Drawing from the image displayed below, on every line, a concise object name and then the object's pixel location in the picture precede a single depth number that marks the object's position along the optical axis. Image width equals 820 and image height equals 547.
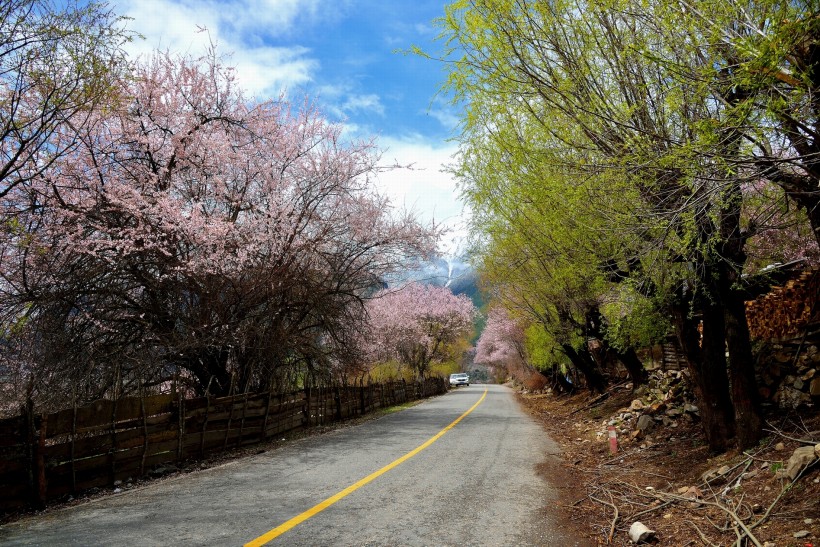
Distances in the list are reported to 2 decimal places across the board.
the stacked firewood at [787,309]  8.36
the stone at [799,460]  4.72
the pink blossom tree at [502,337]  32.00
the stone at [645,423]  10.53
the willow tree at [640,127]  4.30
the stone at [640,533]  4.82
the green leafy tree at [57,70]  5.92
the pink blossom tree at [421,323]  34.91
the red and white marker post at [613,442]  9.58
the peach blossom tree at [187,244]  9.94
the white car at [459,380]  69.31
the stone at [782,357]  7.84
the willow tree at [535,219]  6.61
